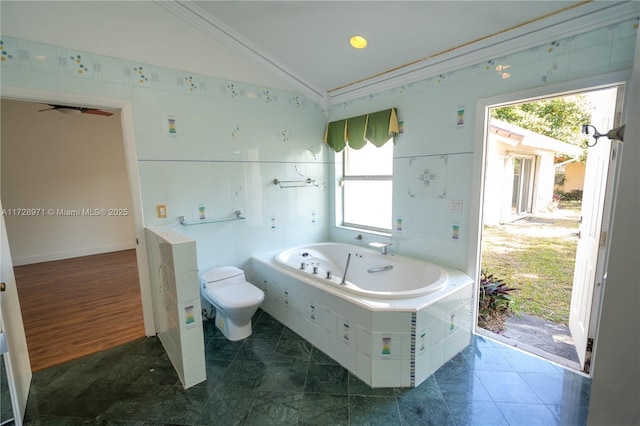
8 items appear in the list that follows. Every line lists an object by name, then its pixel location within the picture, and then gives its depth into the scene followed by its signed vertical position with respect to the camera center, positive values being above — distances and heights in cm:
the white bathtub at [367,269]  219 -87
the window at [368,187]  319 -11
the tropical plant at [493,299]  288 -125
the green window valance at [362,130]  281 +51
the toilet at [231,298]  233 -98
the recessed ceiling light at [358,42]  234 +112
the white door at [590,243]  183 -48
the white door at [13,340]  153 -92
